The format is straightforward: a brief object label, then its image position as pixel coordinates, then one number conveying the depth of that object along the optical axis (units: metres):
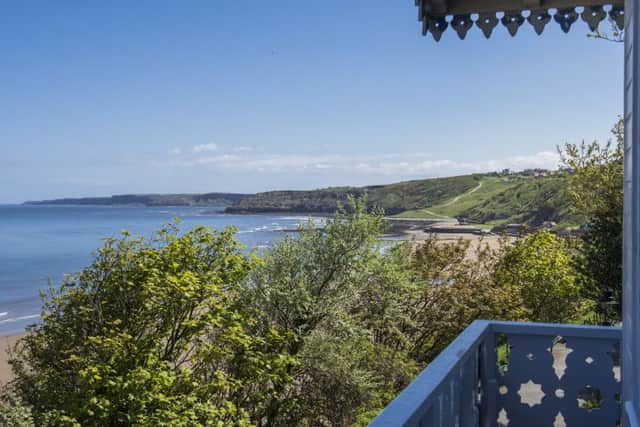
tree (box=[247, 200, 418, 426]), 11.17
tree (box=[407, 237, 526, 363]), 13.85
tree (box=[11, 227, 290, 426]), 8.61
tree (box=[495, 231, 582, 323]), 14.85
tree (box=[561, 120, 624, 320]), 11.90
